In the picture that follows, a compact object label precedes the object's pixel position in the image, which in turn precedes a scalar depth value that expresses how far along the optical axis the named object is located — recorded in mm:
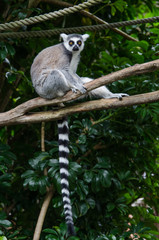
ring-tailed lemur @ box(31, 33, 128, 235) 6074
